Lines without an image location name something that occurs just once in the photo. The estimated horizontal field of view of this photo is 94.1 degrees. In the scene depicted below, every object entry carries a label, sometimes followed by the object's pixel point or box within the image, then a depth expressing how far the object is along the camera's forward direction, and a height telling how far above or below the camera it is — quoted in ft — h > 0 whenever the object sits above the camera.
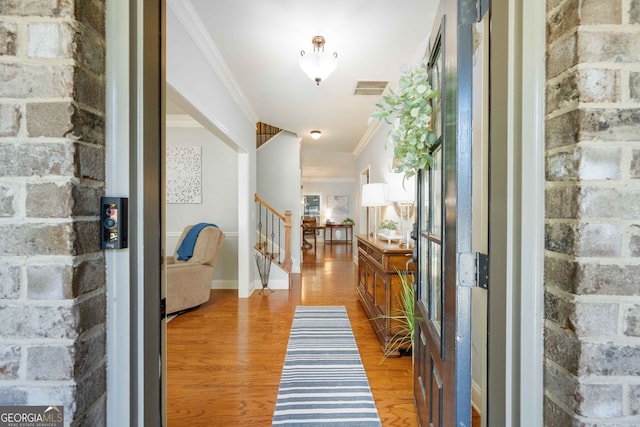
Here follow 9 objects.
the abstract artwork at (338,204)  38.91 +0.79
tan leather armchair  11.33 -2.55
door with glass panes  2.82 -0.10
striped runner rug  5.81 -4.01
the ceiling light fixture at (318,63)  7.63 +3.80
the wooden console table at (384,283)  8.09 -2.14
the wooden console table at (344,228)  36.14 -2.49
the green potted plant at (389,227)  10.07 -0.62
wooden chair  31.46 -1.97
